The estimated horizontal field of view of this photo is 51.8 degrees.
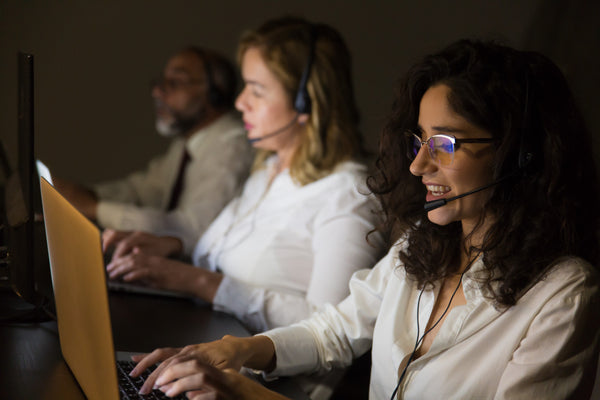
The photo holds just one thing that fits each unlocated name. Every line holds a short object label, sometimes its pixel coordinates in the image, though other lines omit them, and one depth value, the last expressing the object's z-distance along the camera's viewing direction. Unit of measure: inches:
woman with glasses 36.0
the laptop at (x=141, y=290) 61.0
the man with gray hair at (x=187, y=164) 89.8
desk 37.8
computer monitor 45.0
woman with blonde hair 58.7
